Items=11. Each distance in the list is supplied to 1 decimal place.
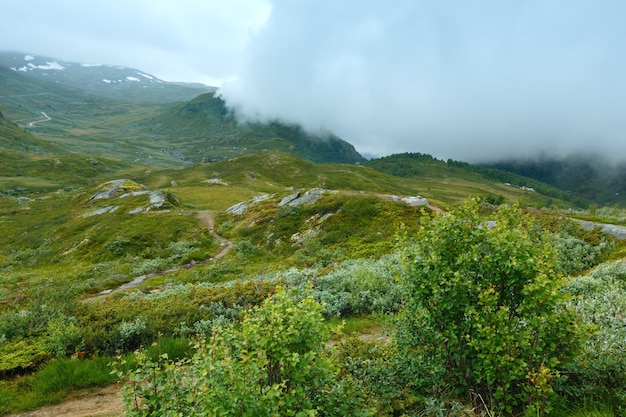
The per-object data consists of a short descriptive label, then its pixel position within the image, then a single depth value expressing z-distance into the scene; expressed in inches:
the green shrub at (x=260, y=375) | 202.1
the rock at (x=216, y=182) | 5172.2
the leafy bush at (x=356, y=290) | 665.6
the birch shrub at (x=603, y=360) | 272.7
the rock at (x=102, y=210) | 3057.1
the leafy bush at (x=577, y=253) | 783.1
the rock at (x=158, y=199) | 2925.7
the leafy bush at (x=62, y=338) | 511.2
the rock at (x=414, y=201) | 1734.7
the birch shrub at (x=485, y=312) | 248.1
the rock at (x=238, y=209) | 2633.1
